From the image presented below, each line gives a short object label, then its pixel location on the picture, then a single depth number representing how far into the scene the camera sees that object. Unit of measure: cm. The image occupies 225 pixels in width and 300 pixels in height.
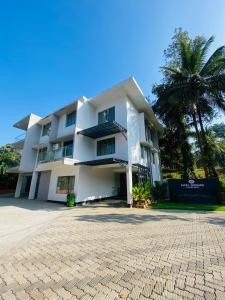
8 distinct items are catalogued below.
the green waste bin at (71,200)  1373
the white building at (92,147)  1484
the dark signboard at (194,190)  1343
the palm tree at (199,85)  1650
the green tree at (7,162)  2510
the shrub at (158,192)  1572
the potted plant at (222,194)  1382
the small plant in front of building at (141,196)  1301
